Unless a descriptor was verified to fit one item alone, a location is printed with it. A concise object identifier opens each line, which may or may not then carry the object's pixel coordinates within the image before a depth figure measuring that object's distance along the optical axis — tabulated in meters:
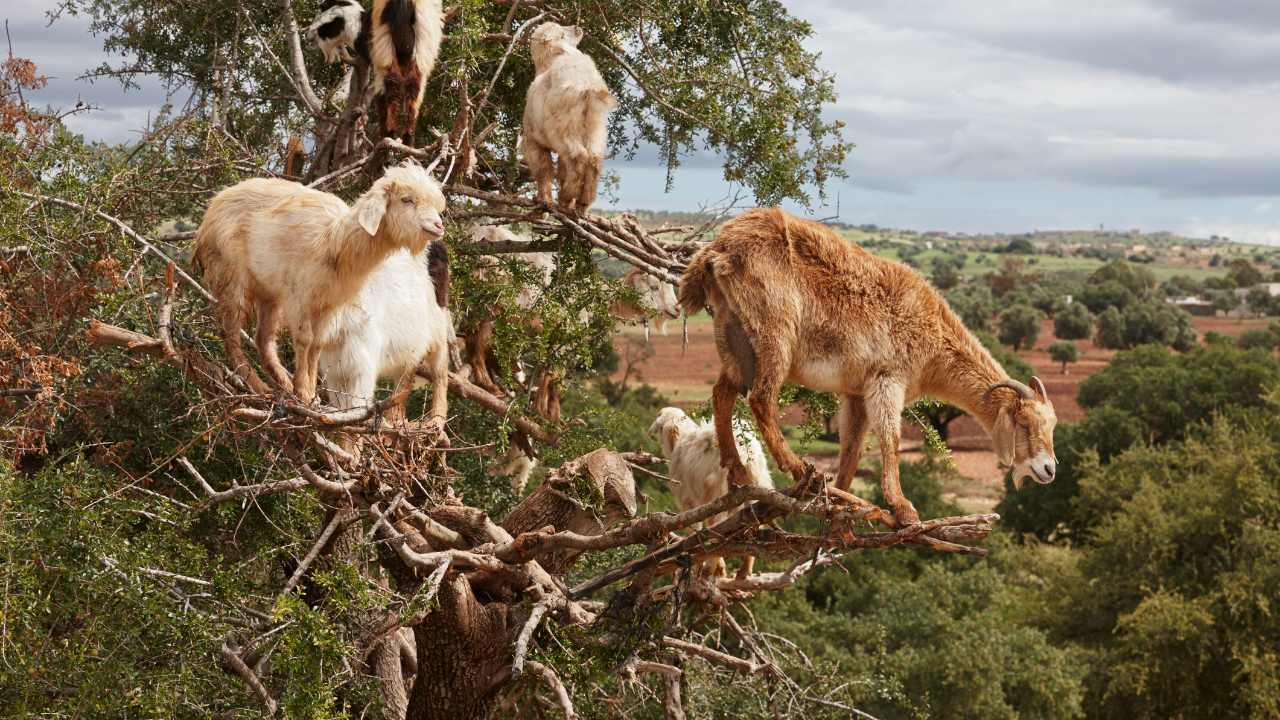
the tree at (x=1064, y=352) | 56.56
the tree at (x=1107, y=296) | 67.81
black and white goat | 8.35
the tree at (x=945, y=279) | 70.04
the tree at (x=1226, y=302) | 73.06
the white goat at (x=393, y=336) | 6.36
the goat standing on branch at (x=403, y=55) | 7.95
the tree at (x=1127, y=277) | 72.38
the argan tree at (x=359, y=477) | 5.70
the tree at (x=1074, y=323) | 62.75
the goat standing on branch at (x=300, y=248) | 5.84
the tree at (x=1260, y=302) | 71.81
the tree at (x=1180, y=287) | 80.94
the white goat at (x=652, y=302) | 10.16
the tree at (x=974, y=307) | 58.54
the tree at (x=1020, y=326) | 60.16
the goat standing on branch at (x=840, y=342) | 5.48
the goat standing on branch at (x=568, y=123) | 8.36
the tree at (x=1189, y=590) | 17.77
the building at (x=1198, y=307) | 72.94
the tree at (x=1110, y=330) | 61.09
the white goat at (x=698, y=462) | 8.59
